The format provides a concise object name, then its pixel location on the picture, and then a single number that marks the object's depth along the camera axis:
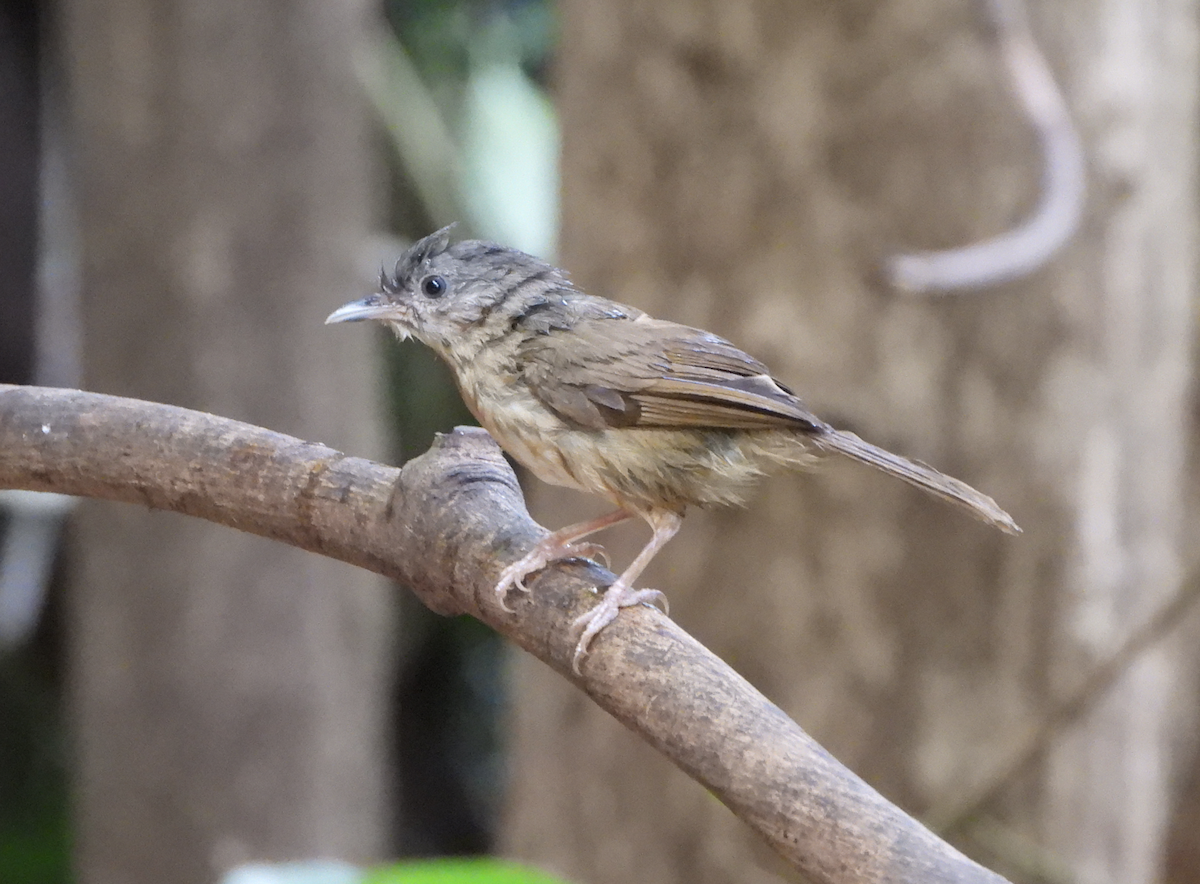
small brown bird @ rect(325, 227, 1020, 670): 4.52
